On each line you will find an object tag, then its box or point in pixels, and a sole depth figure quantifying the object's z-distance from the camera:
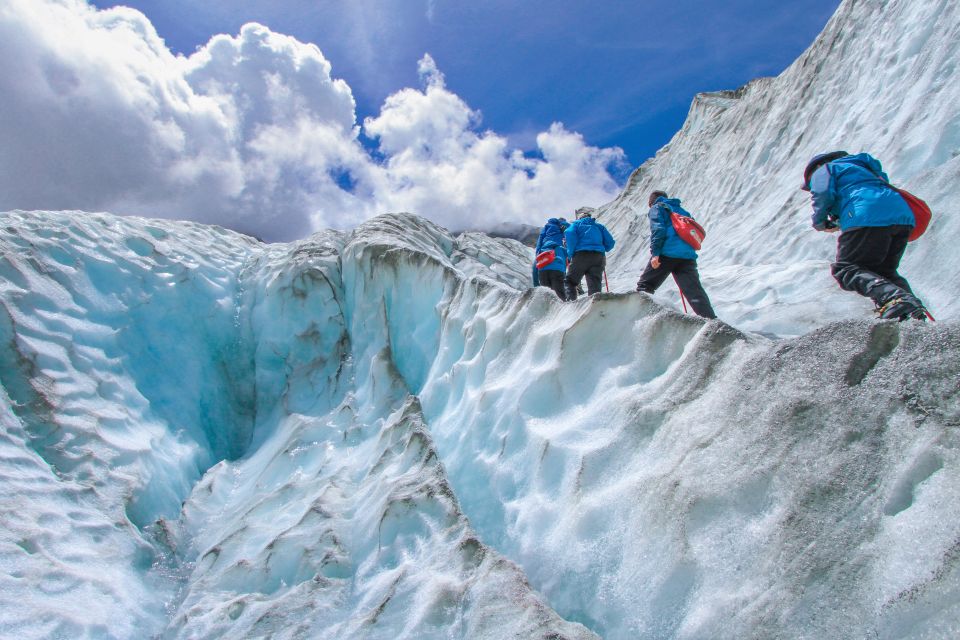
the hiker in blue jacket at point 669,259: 4.70
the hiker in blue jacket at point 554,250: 6.57
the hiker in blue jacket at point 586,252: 6.00
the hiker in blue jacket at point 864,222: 3.21
